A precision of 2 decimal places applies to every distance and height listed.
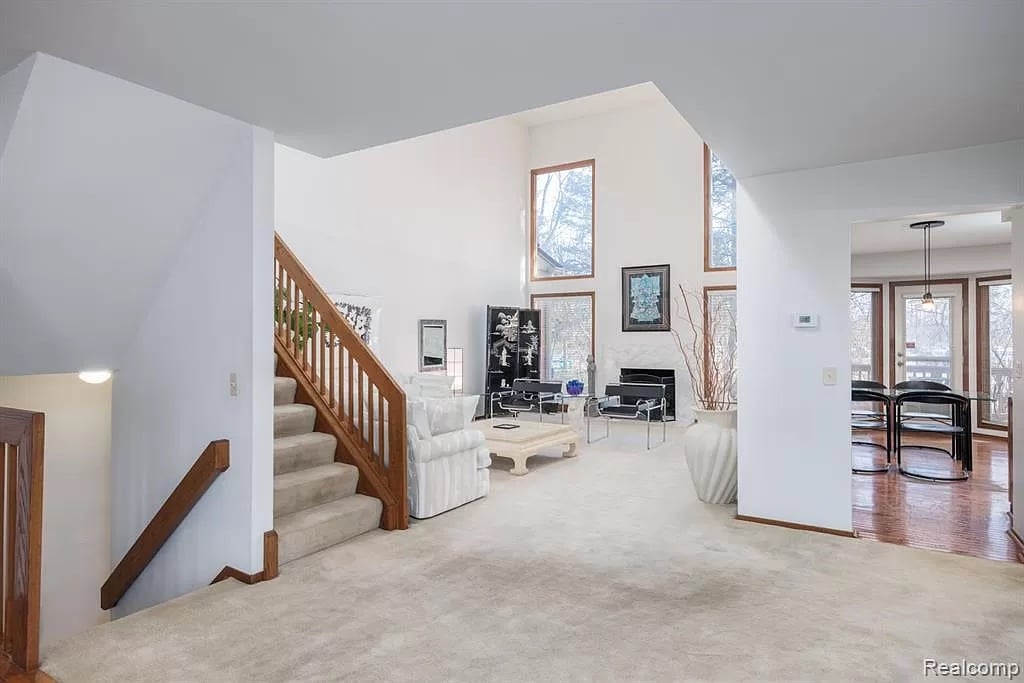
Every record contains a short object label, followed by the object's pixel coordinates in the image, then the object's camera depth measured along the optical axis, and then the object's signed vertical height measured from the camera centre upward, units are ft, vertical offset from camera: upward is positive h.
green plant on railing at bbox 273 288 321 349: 15.47 +0.71
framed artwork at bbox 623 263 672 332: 32.45 +2.47
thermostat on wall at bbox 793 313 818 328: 13.37 +0.54
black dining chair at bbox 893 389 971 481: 18.24 -2.54
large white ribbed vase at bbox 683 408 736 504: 15.24 -2.73
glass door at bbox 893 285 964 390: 26.66 +0.40
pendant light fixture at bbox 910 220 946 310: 20.15 +3.80
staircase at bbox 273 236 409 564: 12.66 -2.16
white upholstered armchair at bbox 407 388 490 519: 14.39 -2.75
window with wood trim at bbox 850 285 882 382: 28.68 +0.66
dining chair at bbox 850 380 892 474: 19.13 -2.47
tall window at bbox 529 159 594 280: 35.47 +7.33
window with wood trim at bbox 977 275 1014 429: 25.25 -0.04
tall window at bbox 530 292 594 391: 35.22 +0.72
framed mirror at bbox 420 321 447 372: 28.89 +0.04
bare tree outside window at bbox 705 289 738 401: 30.68 +1.22
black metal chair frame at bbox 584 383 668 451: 25.13 -2.09
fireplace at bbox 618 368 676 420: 31.89 -1.72
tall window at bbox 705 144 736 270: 30.99 +6.64
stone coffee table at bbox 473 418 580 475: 19.45 -3.12
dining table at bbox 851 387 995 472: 18.39 -1.66
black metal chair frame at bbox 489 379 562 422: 26.91 -2.48
